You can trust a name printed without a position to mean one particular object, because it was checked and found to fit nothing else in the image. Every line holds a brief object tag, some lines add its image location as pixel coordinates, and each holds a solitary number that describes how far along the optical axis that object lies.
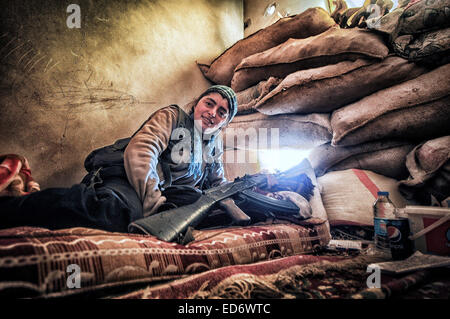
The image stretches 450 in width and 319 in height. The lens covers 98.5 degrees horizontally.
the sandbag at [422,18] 0.95
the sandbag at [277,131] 1.35
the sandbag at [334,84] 1.11
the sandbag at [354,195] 1.06
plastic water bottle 0.71
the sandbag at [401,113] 0.99
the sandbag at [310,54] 1.14
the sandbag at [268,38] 1.43
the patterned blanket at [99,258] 0.29
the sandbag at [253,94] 1.42
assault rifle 0.56
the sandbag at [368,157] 1.16
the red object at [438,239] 0.62
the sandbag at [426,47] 0.96
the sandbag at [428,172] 0.90
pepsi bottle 0.66
